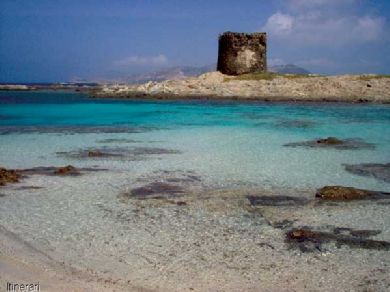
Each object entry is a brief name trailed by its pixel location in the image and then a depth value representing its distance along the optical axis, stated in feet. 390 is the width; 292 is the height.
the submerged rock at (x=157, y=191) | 27.24
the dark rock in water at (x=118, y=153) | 41.65
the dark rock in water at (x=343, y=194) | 26.40
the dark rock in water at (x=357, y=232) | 20.22
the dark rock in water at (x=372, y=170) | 32.99
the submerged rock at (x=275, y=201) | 25.30
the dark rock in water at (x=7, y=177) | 30.01
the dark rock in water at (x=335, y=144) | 47.65
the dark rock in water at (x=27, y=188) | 28.78
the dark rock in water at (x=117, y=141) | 52.59
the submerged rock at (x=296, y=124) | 68.69
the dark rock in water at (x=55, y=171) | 33.55
